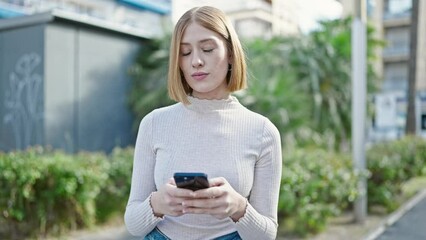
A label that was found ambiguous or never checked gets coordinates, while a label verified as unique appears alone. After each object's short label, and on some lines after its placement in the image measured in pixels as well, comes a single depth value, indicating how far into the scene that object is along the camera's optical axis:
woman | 1.36
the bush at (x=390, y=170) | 7.32
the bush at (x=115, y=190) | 6.03
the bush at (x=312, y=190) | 5.42
